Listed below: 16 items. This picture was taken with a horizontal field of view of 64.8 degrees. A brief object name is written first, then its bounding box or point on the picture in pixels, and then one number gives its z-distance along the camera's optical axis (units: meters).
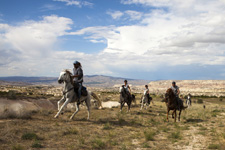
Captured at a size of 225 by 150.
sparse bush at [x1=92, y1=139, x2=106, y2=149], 6.70
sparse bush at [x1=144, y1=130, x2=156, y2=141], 8.23
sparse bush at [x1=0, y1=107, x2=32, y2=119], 10.08
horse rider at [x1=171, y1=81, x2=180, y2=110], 13.74
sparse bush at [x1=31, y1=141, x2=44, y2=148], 6.13
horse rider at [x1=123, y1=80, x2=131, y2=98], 18.12
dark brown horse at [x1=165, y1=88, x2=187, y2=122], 13.33
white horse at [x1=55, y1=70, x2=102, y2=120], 10.42
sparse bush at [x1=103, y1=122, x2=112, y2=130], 9.81
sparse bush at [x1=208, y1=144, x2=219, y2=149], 7.01
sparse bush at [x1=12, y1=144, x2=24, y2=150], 5.58
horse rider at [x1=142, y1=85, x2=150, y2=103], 20.92
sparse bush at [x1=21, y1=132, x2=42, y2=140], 6.80
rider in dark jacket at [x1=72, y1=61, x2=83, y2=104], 11.30
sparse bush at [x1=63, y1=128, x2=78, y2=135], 8.11
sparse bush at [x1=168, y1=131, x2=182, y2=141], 8.77
